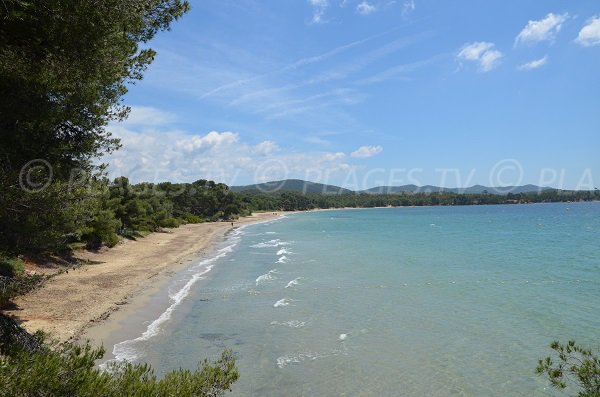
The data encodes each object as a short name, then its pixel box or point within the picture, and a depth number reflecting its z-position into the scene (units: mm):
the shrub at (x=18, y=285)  7852
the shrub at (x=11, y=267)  16584
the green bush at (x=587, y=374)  5293
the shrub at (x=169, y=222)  66962
